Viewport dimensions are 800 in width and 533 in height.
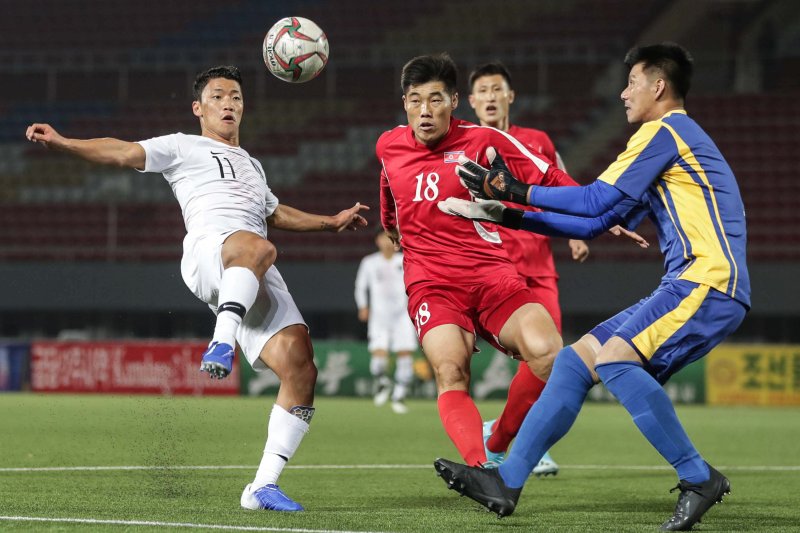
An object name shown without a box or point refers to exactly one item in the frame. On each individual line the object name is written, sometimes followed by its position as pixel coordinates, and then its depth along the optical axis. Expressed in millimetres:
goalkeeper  9477
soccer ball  13187
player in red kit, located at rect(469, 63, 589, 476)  13117
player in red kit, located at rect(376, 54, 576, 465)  11437
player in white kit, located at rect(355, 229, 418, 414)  32187
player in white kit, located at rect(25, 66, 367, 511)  10805
